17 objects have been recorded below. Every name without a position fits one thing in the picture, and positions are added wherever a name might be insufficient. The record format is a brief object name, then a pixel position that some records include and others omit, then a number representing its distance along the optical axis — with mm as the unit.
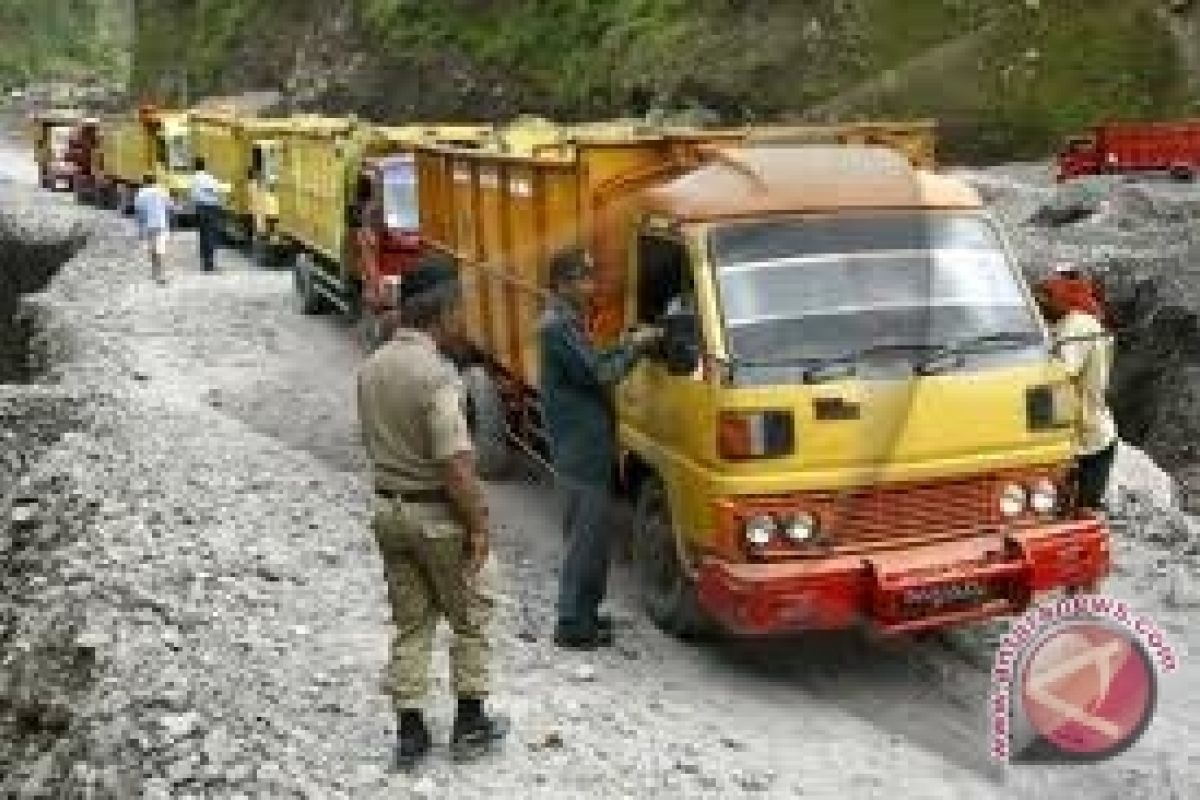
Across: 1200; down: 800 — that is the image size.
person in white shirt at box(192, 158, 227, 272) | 28266
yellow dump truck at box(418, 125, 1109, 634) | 8539
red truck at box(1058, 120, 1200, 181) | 30906
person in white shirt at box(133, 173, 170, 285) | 26594
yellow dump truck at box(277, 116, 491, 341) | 18984
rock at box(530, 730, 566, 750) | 7918
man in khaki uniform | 7242
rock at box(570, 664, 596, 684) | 8945
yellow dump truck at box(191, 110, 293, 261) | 28484
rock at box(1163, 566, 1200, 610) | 10297
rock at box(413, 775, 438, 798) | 7367
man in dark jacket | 9078
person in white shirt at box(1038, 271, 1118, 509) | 9766
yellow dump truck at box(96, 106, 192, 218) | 37688
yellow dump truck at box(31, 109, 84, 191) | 51375
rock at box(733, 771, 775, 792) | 7652
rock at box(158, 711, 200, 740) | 8156
